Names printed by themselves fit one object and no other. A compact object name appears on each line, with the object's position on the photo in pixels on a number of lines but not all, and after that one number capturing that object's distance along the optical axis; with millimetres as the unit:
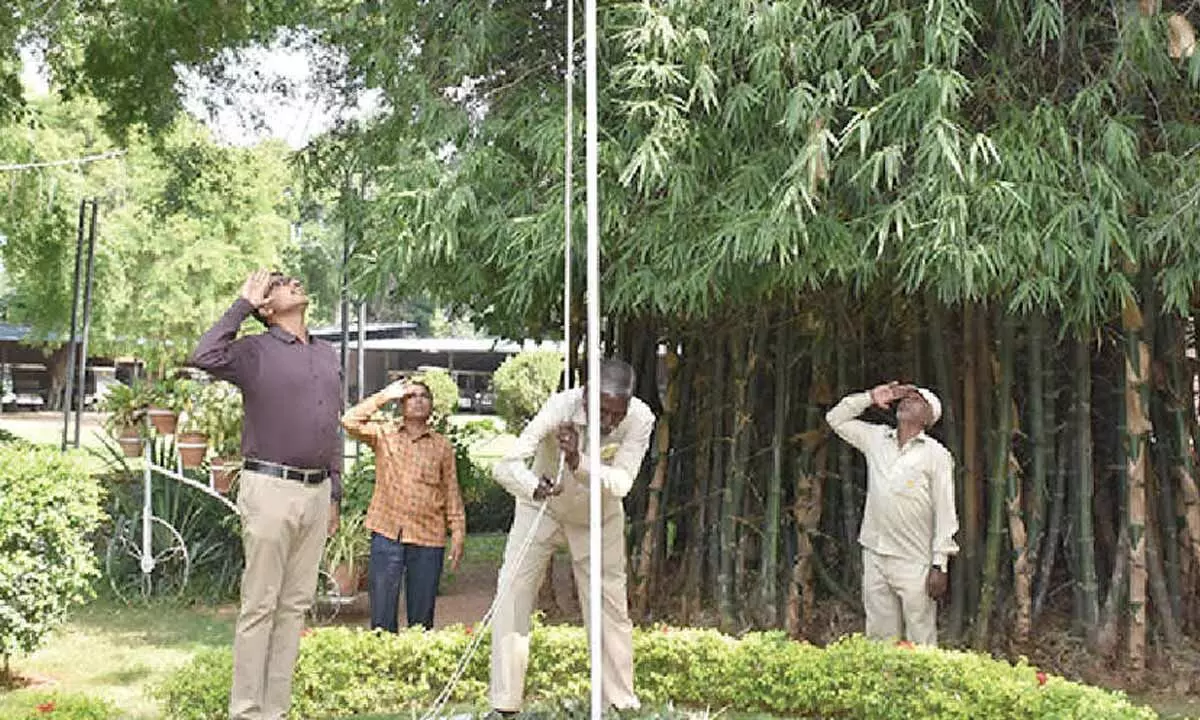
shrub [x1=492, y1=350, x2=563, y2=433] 19109
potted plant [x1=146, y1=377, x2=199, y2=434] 7605
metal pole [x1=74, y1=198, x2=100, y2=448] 10338
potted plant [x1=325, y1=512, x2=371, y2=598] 7754
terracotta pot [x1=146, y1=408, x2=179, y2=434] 7582
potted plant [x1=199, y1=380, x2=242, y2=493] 7762
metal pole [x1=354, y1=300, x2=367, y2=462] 16875
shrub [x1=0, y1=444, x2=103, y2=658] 5750
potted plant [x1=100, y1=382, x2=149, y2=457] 7750
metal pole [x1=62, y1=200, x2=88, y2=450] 11680
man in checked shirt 5988
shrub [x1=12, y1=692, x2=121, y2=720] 4137
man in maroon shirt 4324
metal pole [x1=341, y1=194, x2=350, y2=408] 7180
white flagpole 2924
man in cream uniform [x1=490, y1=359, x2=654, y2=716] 4402
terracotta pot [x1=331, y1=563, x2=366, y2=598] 7781
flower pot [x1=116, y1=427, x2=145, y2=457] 7832
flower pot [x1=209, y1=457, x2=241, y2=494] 7840
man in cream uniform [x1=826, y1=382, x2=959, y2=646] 5363
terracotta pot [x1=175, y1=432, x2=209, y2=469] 7598
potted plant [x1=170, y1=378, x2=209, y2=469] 7609
